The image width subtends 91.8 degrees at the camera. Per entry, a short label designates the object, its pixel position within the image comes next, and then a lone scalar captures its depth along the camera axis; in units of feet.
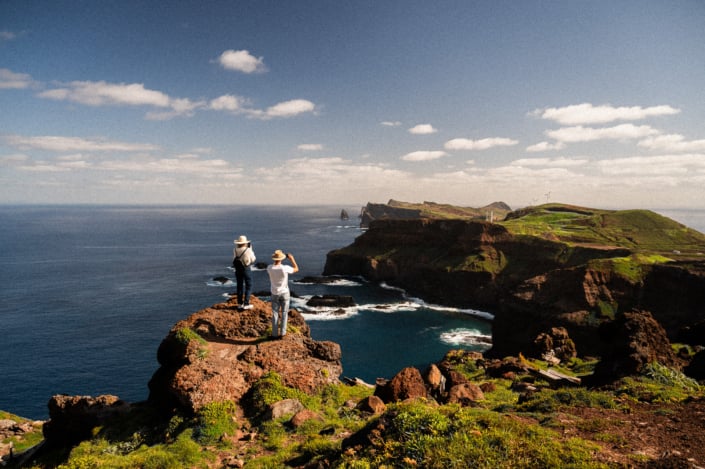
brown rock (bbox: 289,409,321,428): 38.31
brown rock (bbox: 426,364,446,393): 57.36
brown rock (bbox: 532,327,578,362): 108.06
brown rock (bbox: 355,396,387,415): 43.91
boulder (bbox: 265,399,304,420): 39.47
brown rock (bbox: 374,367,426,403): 49.93
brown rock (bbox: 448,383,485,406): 53.11
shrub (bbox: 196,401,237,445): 36.55
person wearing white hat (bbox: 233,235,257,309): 49.47
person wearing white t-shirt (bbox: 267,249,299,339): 45.83
